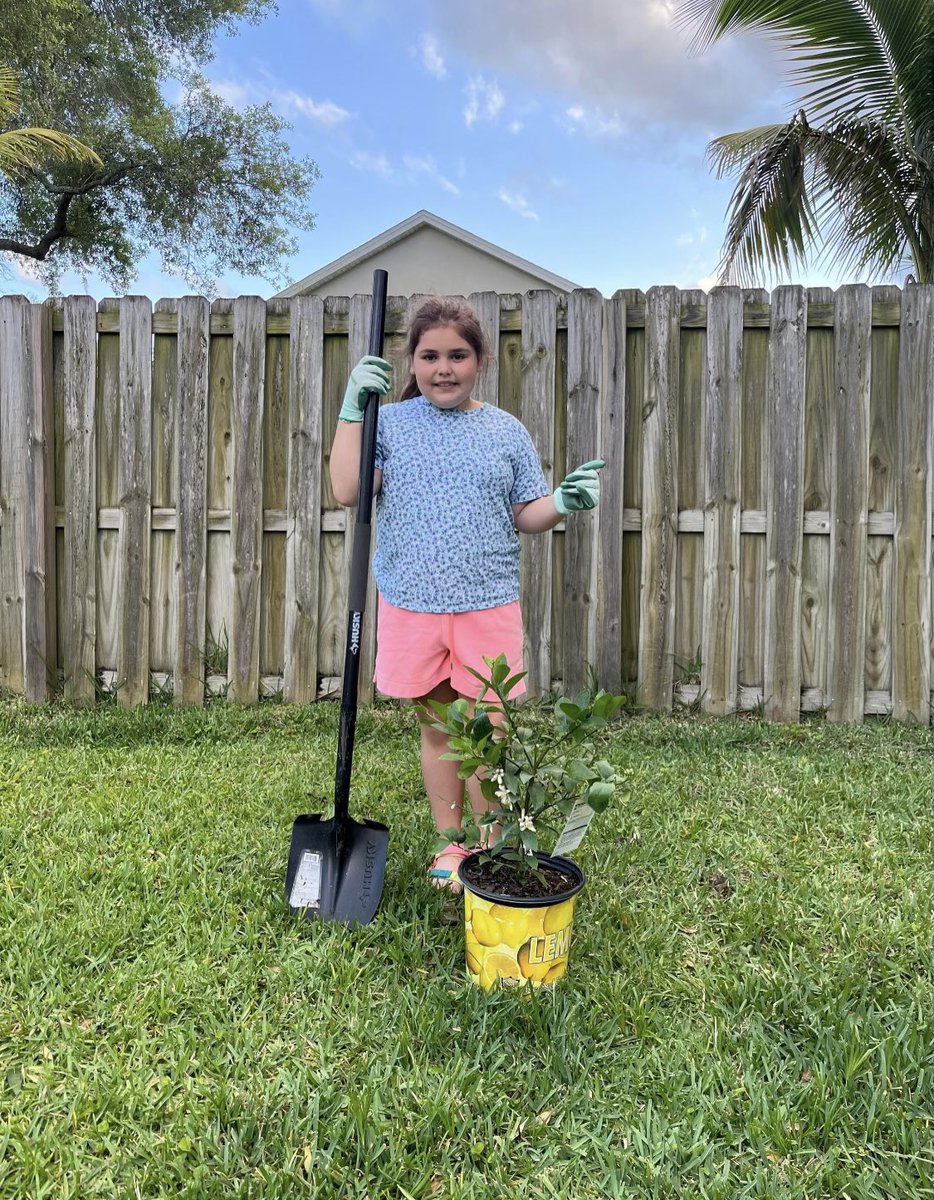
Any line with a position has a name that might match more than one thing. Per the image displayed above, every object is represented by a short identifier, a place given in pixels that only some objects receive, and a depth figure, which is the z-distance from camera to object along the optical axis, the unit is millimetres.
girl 2414
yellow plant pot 1778
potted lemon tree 1793
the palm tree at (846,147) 7586
